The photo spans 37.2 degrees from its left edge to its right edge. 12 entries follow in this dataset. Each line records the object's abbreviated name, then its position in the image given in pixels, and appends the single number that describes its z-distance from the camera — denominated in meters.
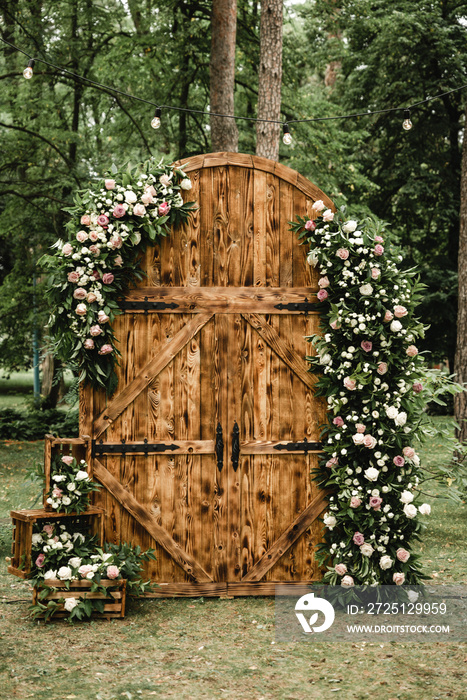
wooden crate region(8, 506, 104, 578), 4.97
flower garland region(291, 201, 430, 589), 5.22
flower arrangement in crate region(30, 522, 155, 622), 4.92
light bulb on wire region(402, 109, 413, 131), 6.08
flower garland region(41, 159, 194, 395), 5.20
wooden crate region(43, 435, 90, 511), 5.04
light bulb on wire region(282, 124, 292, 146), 5.81
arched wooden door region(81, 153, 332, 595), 5.41
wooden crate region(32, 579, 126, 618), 4.94
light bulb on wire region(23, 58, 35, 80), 5.40
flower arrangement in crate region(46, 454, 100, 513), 4.99
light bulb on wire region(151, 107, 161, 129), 5.83
